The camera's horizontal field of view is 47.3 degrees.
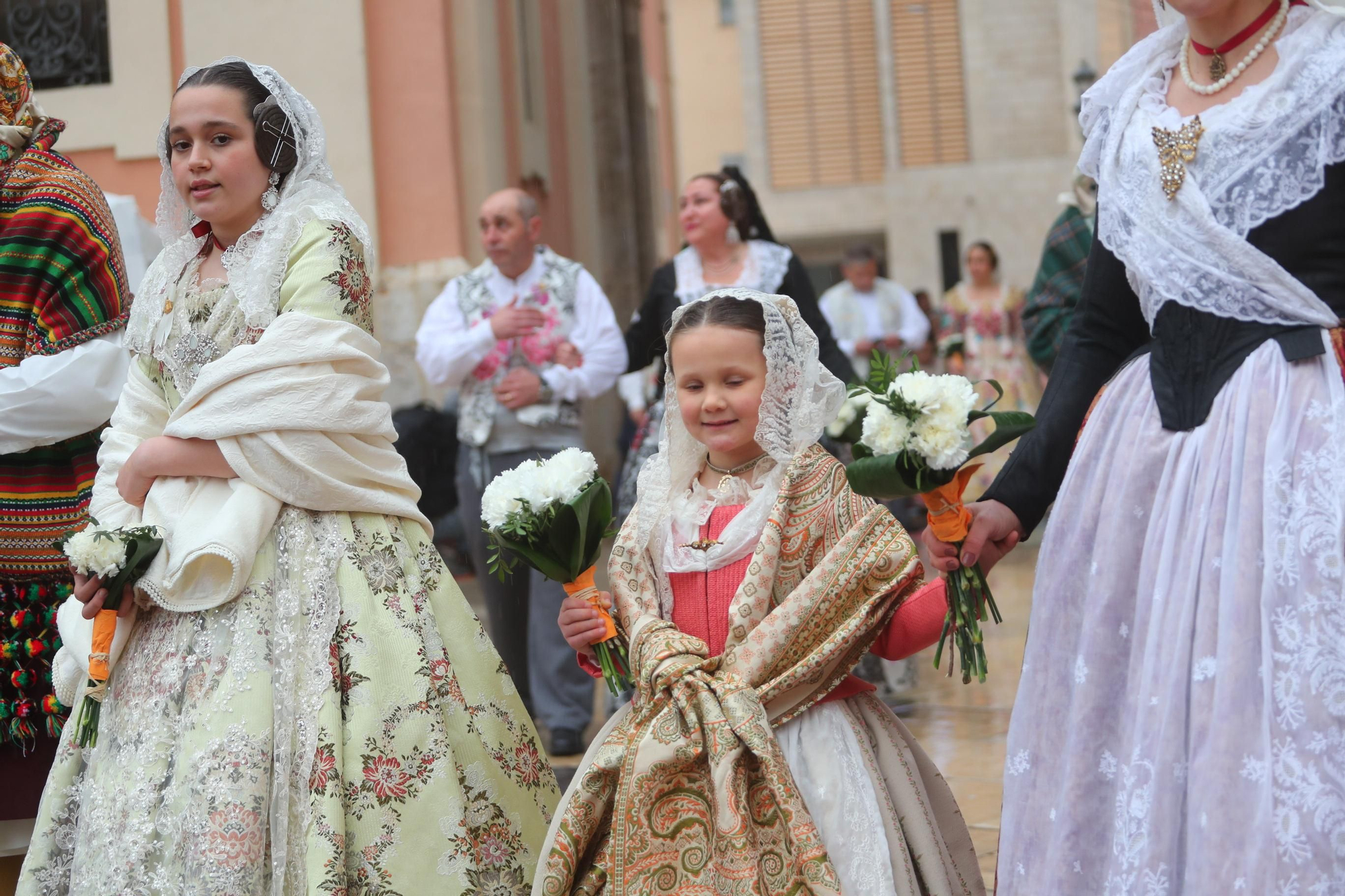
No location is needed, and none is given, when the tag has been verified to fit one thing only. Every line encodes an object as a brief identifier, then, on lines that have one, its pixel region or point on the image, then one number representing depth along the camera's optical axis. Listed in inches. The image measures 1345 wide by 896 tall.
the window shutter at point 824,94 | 1232.2
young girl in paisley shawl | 118.8
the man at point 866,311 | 415.5
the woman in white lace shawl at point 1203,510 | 84.9
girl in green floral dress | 121.1
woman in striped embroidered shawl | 147.6
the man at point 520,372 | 230.8
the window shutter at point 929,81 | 1152.8
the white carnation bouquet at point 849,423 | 164.2
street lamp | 635.5
